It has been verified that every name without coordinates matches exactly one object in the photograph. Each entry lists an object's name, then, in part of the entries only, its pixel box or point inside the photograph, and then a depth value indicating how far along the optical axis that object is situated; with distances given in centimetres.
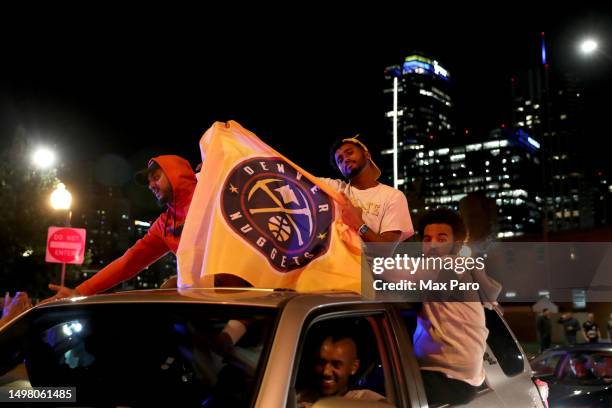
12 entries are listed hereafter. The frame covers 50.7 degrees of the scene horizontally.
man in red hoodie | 406
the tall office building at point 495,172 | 13612
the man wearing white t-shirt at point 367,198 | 392
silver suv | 249
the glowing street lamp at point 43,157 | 2465
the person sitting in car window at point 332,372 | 303
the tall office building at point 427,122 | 10056
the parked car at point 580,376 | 730
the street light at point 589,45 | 1332
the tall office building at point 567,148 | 13538
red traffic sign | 1355
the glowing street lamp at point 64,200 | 1686
